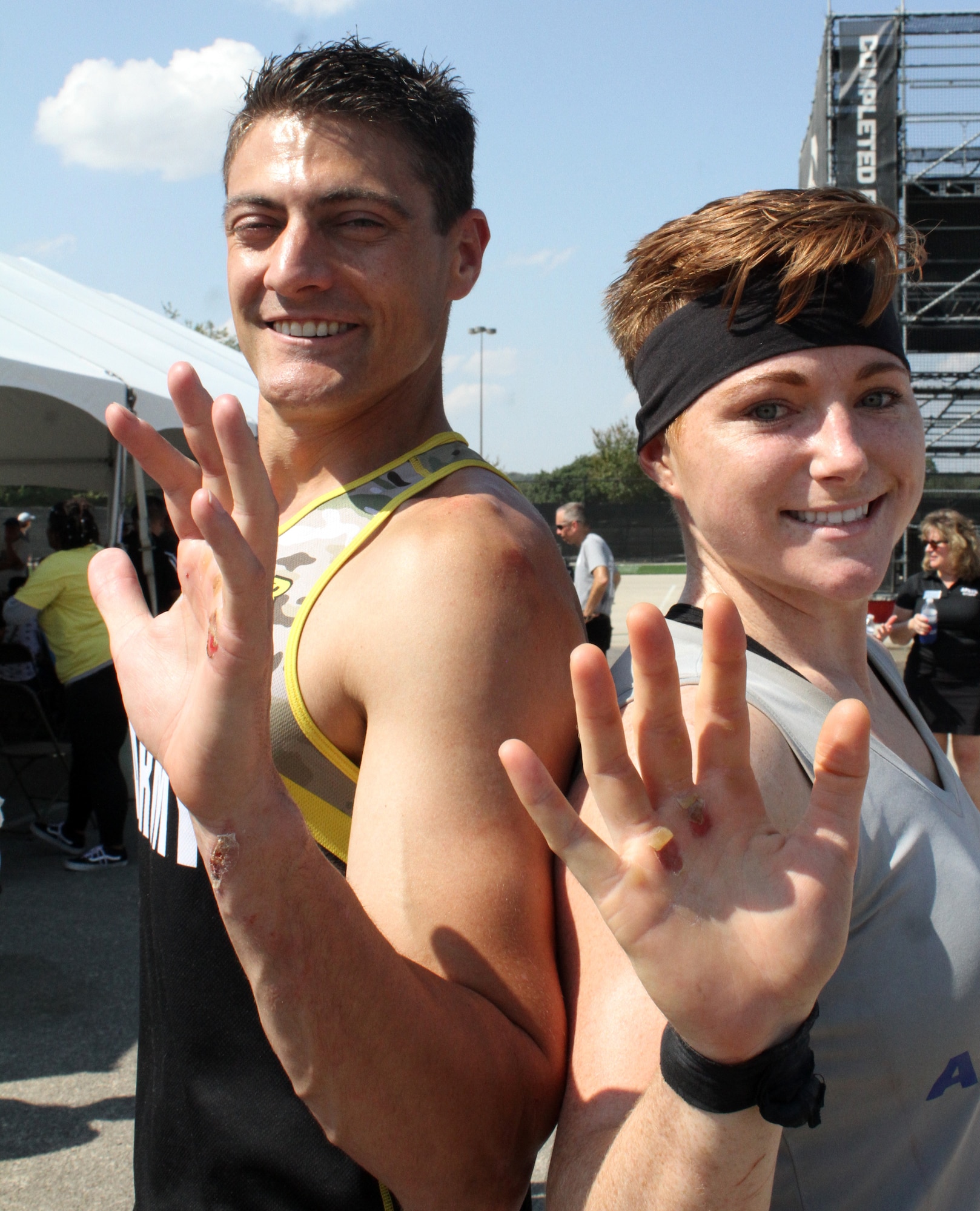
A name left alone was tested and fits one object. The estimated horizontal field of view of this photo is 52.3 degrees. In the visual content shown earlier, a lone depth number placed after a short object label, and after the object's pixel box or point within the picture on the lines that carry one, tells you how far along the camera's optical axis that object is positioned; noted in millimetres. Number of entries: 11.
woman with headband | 833
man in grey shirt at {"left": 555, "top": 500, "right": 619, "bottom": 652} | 8752
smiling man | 958
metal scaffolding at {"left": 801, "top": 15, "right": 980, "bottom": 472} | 15164
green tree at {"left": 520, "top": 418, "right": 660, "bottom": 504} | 38938
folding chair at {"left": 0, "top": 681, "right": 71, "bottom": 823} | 6367
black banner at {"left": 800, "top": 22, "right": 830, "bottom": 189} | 15727
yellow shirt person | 5750
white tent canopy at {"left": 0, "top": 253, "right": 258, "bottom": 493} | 5109
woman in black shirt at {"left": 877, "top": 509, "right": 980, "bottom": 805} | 6047
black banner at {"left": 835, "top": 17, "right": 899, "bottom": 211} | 15250
